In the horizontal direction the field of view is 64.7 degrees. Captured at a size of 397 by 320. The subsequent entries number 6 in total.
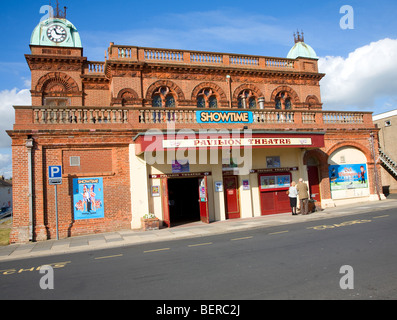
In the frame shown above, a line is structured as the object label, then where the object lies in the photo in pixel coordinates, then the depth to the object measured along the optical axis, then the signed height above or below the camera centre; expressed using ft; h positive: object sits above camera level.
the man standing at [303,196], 52.02 -2.50
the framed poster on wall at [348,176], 62.39 +0.36
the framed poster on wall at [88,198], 45.52 -0.70
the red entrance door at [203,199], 48.83 -2.02
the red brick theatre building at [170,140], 44.75 +7.46
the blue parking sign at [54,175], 41.80 +2.76
